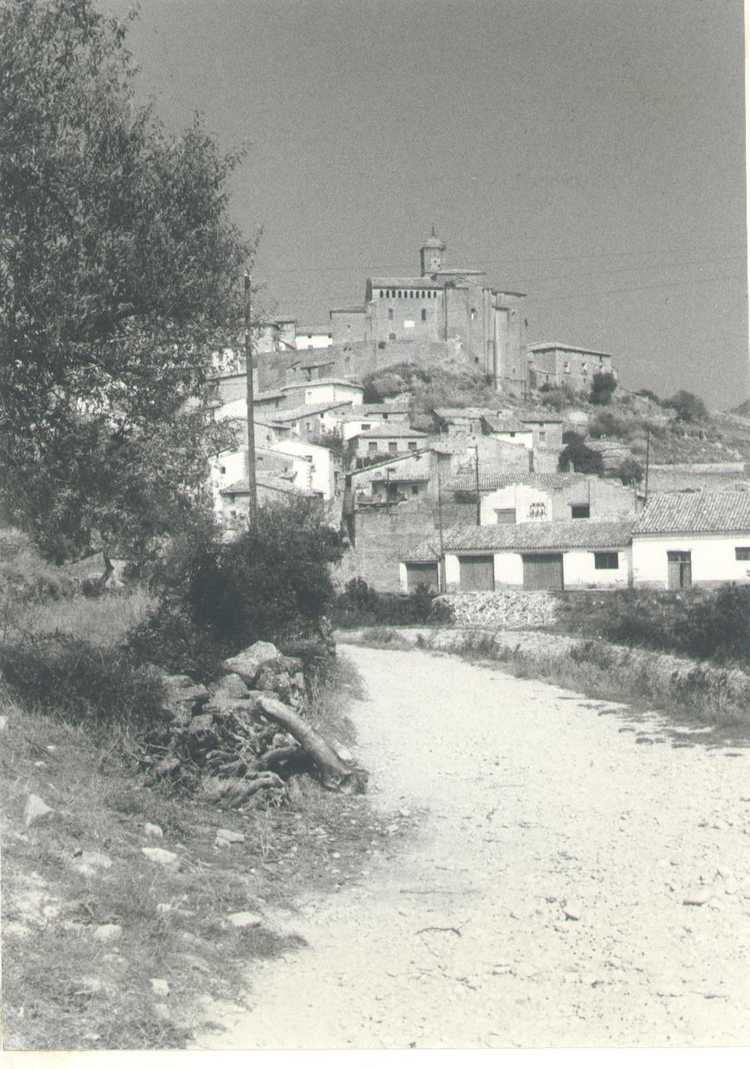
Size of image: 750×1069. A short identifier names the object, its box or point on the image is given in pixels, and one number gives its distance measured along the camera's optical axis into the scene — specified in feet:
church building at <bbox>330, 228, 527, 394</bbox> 347.77
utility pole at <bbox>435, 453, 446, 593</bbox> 156.87
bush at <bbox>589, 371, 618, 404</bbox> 364.17
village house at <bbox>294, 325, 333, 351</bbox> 363.97
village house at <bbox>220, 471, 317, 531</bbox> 176.14
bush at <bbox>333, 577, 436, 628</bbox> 128.57
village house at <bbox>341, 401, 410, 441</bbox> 270.87
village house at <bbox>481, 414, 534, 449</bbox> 261.85
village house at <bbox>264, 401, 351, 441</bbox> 266.77
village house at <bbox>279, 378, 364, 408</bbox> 301.22
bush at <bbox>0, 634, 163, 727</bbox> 32.55
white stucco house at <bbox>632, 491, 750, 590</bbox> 137.49
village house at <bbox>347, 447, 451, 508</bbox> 205.57
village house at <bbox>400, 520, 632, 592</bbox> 146.72
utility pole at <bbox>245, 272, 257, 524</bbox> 65.20
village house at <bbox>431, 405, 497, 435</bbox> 259.60
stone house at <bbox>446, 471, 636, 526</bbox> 178.29
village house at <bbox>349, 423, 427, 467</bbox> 247.09
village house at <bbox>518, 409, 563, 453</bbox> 276.41
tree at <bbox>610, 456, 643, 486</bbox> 237.45
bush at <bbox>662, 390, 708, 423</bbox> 347.15
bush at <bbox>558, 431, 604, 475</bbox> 255.91
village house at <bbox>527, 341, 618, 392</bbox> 377.50
